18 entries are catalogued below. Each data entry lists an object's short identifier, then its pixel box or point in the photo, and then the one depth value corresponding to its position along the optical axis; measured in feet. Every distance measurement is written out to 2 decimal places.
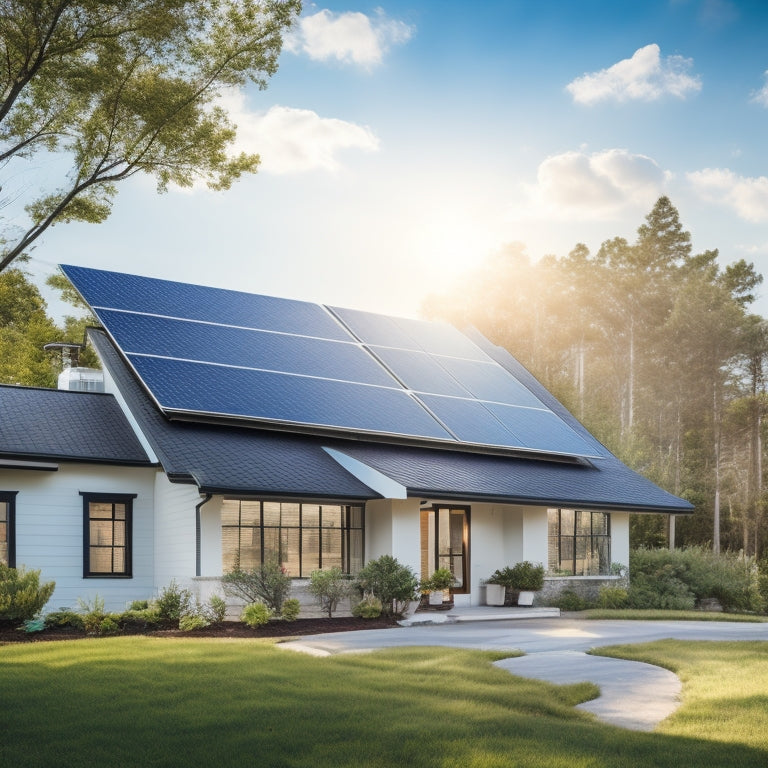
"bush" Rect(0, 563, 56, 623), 49.57
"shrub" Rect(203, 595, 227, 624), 52.44
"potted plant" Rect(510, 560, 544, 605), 67.31
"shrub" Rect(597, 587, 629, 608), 71.15
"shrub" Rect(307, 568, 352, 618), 56.70
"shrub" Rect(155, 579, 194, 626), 52.21
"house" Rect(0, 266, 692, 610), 57.77
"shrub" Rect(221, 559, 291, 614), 54.09
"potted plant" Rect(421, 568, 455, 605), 60.70
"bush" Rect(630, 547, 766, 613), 74.74
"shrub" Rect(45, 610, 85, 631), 50.19
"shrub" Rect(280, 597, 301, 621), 53.88
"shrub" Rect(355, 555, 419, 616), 57.26
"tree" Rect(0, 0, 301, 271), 47.75
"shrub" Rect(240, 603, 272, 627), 50.55
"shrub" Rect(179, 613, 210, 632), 49.32
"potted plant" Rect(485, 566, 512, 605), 67.87
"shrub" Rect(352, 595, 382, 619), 56.44
